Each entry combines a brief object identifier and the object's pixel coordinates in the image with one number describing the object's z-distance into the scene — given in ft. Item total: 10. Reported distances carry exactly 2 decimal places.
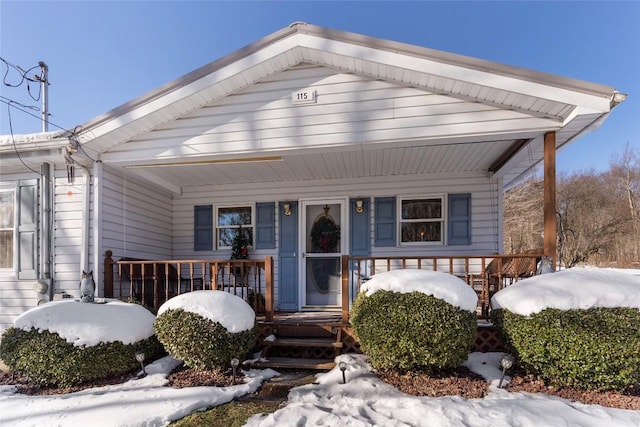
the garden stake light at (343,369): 10.87
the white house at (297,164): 13.39
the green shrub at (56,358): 11.46
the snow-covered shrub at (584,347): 9.75
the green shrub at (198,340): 11.71
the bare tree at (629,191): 61.82
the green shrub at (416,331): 10.73
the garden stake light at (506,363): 10.30
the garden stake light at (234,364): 11.00
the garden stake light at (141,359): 11.68
